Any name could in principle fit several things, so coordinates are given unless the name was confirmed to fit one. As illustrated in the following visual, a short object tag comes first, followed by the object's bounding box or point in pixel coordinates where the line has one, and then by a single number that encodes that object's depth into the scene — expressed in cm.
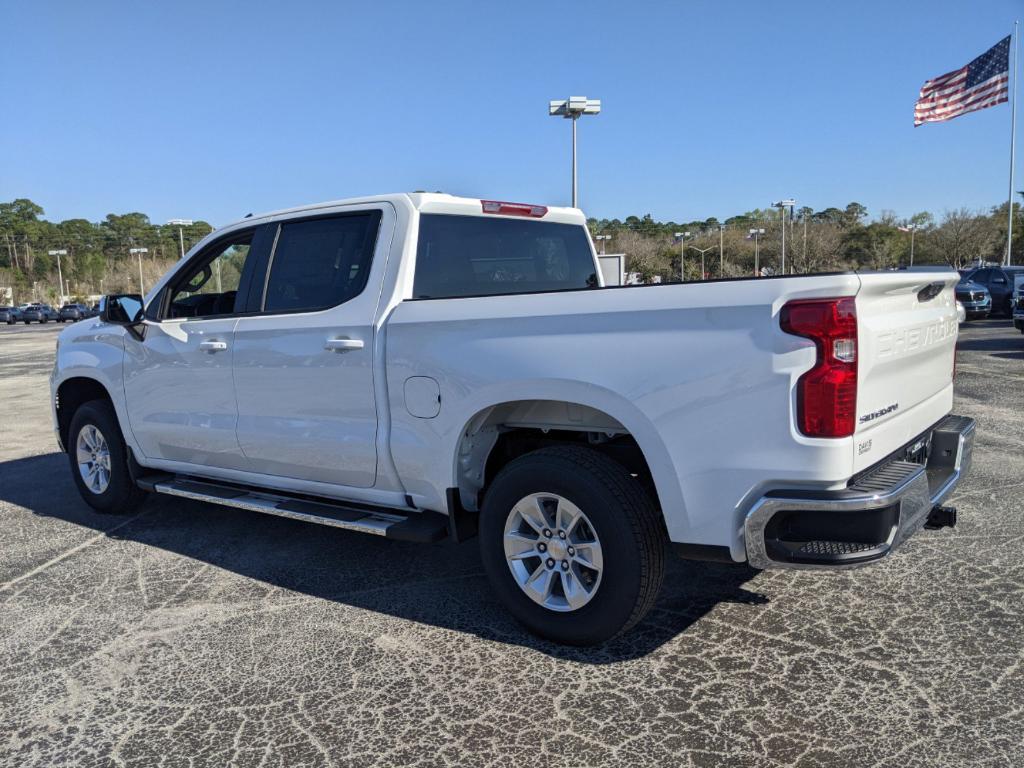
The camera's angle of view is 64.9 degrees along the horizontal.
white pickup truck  281
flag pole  4178
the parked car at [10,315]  6266
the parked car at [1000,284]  2539
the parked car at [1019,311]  1731
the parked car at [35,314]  6316
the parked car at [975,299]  2406
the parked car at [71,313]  6278
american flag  2962
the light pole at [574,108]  1938
